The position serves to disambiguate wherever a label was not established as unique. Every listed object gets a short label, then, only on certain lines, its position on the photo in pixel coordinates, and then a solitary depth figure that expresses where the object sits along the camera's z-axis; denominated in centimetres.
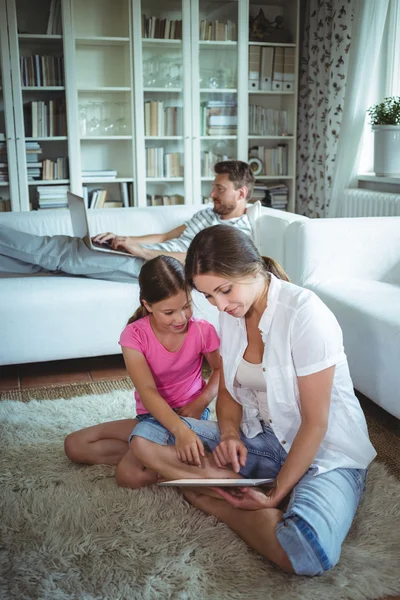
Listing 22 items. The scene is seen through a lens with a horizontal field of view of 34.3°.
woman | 132
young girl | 169
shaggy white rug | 130
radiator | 360
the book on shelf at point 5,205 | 443
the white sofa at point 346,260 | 243
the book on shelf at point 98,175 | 452
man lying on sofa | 284
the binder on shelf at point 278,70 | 468
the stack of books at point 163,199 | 467
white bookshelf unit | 429
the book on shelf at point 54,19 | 423
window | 397
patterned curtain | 420
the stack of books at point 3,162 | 432
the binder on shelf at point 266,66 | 464
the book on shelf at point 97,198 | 459
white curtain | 386
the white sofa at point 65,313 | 261
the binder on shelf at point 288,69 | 470
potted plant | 368
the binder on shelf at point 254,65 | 462
